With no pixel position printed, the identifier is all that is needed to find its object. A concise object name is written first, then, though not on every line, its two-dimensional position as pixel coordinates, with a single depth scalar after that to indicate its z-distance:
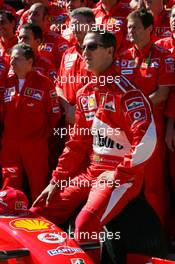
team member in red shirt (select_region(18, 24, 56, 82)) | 6.01
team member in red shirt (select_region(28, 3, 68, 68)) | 6.47
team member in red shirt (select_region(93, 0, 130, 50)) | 6.30
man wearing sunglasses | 3.79
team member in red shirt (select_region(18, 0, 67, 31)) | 7.30
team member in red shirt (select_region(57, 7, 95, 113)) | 5.47
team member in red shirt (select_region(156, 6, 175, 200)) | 5.10
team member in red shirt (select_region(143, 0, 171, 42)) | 6.11
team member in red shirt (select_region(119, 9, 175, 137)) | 5.14
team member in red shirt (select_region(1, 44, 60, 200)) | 5.59
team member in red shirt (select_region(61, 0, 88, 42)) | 6.50
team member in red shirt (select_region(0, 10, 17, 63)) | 6.50
